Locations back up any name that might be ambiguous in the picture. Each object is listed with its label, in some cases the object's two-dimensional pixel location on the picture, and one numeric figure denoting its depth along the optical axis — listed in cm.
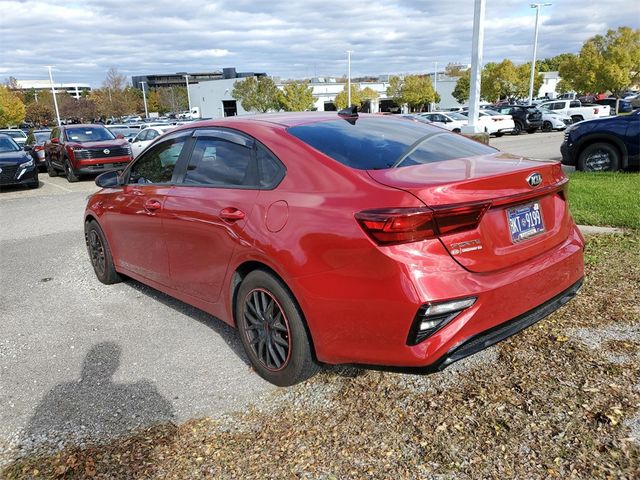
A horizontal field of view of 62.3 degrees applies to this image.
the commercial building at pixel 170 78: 14920
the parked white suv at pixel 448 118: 2869
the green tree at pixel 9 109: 6038
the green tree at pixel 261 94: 6406
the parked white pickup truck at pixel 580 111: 3291
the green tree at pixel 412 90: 6869
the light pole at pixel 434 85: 7231
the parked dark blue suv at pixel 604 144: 974
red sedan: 259
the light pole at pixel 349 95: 6234
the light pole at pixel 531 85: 4968
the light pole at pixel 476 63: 1412
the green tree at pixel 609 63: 4206
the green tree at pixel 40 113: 8319
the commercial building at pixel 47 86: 15688
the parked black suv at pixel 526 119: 3102
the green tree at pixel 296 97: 6088
